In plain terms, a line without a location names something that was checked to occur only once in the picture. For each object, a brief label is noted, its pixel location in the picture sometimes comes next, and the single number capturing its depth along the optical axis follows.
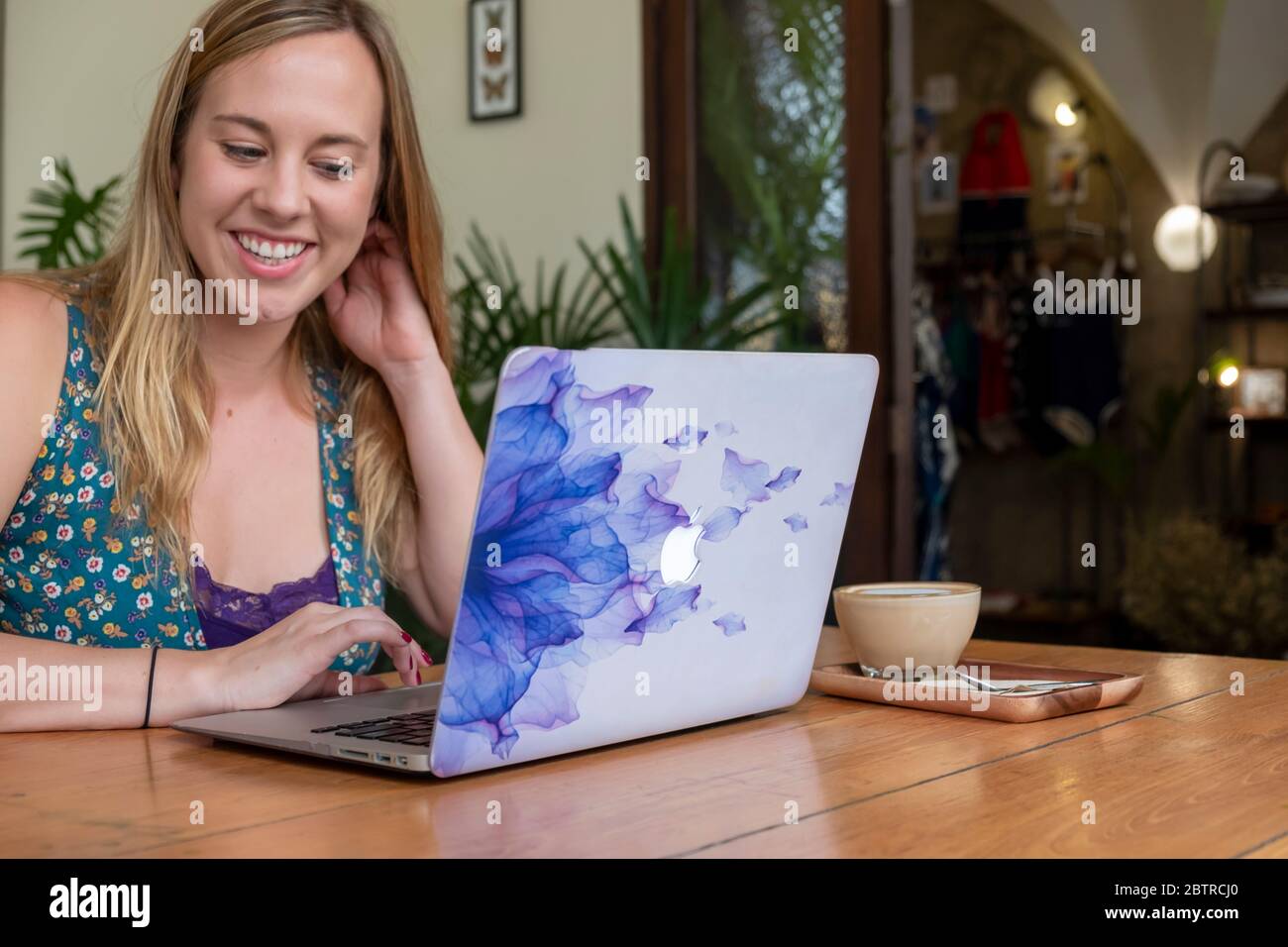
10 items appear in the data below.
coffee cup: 1.12
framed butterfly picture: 4.00
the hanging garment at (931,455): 4.76
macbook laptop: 0.82
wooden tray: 1.05
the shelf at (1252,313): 5.30
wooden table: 0.72
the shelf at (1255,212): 5.10
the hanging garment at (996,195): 5.77
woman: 1.40
